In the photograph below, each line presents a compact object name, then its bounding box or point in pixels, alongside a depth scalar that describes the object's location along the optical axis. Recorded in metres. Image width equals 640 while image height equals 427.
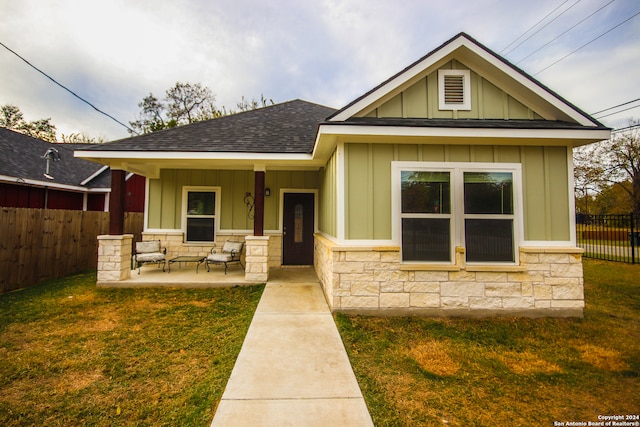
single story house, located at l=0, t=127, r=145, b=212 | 8.93
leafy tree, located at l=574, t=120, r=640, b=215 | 18.97
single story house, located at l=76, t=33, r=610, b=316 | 4.32
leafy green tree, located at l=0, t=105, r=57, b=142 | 22.56
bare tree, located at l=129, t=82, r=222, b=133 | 20.27
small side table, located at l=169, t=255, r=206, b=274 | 6.78
